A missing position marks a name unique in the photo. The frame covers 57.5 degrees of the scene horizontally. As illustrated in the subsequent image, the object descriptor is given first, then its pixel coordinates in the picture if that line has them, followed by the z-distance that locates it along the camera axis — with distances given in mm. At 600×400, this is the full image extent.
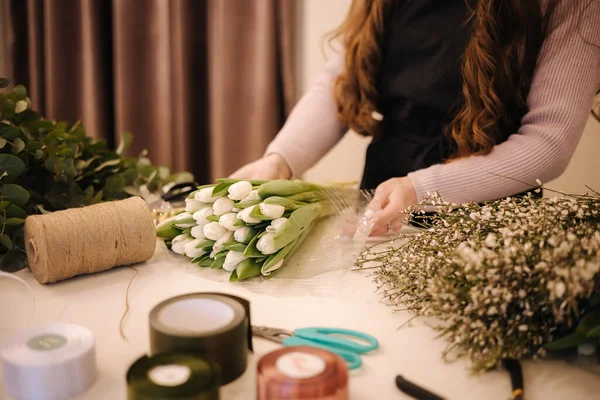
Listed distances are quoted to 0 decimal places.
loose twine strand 698
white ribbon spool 550
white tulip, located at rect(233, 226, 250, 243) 858
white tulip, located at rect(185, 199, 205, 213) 923
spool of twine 805
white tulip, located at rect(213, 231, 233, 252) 871
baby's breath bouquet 585
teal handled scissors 633
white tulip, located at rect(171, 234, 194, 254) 925
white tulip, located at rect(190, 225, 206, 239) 902
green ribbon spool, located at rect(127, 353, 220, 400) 484
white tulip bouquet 855
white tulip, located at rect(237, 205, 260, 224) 851
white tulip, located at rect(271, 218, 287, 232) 860
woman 1046
